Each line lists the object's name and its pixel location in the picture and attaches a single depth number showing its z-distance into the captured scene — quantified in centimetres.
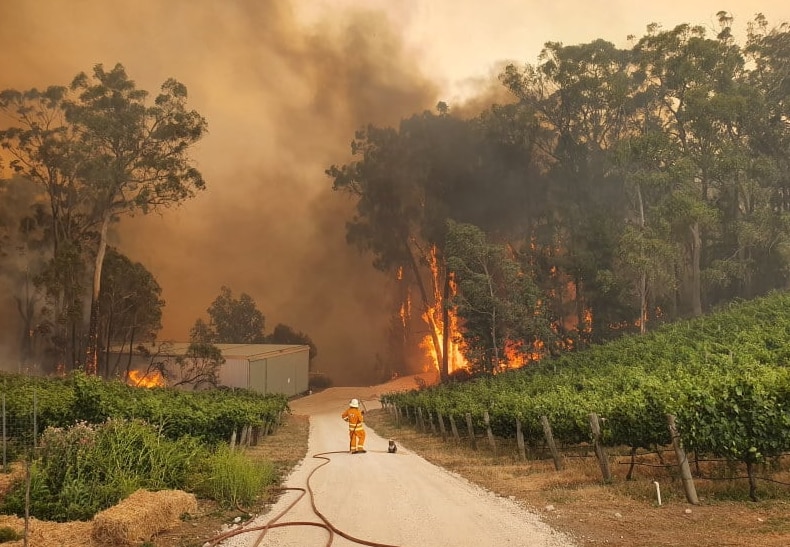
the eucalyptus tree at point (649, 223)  4991
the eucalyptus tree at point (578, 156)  6072
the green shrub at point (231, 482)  1140
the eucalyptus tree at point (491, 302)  5691
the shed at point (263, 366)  5744
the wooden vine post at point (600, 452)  1294
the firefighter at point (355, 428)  2069
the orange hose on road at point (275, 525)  847
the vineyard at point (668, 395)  1030
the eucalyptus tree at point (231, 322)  9138
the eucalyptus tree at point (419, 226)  7238
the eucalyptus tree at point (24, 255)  5766
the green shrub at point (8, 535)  804
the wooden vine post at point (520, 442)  1802
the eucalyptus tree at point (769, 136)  5234
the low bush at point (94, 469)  956
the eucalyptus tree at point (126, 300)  5628
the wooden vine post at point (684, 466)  1016
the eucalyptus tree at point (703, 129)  5025
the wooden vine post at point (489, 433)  2059
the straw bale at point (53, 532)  797
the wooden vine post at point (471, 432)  2247
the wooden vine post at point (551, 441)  1541
